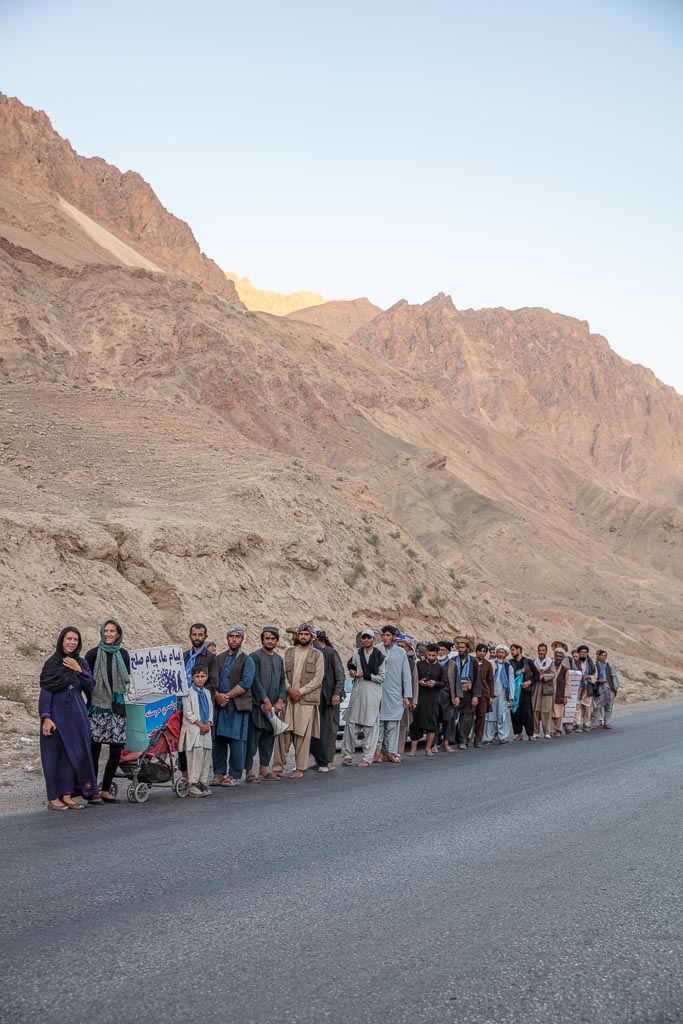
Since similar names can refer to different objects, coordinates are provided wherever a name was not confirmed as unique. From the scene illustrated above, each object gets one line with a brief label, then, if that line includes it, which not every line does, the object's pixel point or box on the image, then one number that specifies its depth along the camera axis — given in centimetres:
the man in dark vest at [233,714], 1092
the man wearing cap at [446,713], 1565
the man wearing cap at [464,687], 1591
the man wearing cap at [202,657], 1084
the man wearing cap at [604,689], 2062
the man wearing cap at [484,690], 1675
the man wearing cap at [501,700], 1733
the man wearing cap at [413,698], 1439
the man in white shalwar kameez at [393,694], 1373
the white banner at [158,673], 990
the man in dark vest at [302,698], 1188
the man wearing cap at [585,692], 2015
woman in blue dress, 888
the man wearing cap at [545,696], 1884
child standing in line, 994
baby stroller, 945
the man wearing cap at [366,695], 1335
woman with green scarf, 943
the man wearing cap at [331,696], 1229
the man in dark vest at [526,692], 1828
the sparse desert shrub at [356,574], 2930
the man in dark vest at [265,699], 1124
